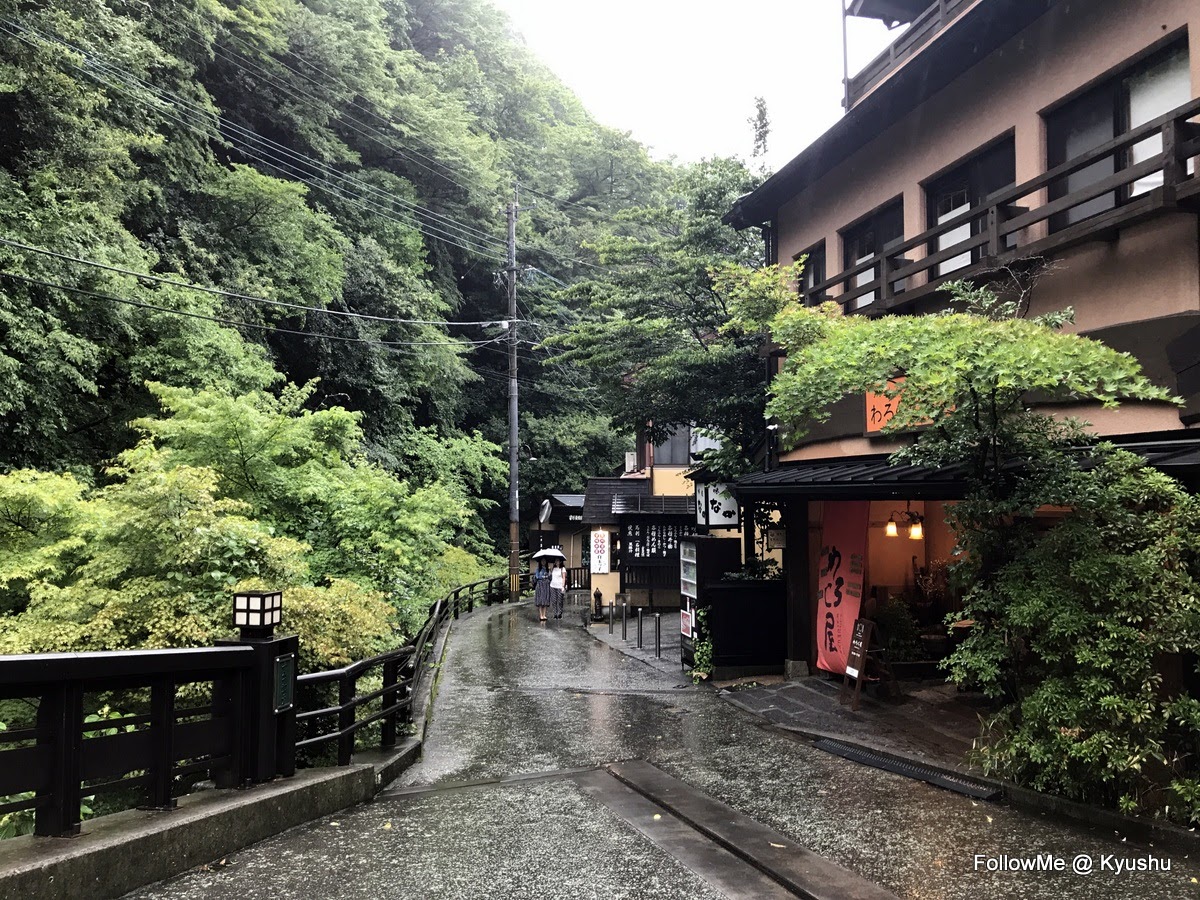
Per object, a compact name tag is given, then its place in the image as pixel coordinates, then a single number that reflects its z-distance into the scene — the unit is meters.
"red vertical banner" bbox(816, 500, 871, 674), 11.44
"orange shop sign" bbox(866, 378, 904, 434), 10.67
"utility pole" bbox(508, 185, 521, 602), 29.11
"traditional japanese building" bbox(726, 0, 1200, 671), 7.38
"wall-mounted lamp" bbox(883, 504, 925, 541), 13.37
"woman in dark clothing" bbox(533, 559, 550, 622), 24.30
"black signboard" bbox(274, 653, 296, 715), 5.93
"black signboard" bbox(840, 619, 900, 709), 10.48
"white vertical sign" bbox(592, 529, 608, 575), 25.83
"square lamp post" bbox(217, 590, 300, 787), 5.72
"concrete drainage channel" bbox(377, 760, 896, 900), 4.74
